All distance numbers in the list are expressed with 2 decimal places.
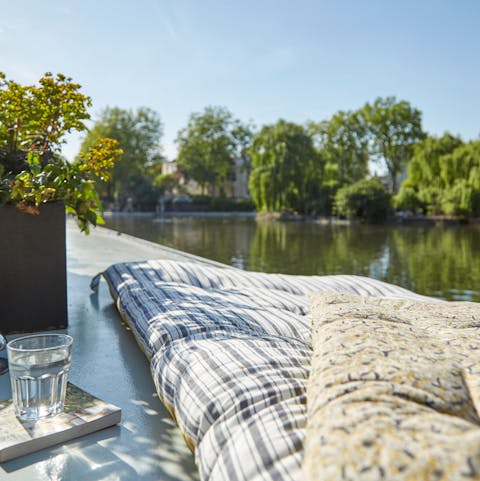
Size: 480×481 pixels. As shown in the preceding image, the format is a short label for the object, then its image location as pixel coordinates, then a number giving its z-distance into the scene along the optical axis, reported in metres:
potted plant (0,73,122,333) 1.63
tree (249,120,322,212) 28.81
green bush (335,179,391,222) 28.53
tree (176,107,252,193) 43.19
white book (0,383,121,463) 0.94
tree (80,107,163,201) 39.84
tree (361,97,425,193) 36.81
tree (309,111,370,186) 36.00
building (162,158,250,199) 53.99
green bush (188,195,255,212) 42.78
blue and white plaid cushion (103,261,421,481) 0.77
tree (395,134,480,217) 26.52
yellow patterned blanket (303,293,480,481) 0.54
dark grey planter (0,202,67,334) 1.63
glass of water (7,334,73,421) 1.00
